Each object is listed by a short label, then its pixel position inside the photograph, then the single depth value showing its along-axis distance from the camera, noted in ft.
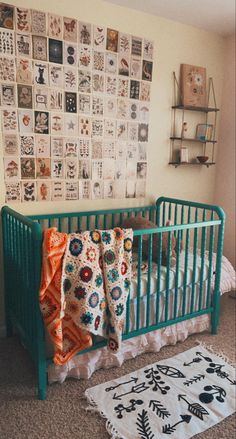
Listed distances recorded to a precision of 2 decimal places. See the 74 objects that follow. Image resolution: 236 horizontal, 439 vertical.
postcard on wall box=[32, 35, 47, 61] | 7.12
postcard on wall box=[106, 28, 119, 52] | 8.06
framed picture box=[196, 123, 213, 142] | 10.02
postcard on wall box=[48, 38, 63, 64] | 7.32
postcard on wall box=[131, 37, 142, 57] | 8.46
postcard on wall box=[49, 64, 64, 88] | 7.43
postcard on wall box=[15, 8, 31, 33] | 6.84
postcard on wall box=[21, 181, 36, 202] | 7.49
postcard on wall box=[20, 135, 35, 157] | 7.32
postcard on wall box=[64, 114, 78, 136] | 7.80
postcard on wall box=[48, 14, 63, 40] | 7.22
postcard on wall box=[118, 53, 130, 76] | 8.34
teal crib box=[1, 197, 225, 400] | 5.60
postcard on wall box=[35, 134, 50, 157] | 7.51
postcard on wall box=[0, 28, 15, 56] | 6.75
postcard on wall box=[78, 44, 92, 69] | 7.73
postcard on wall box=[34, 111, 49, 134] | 7.41
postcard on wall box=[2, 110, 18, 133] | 7.04
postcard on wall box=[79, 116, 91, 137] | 8.01
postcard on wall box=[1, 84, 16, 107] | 6.94
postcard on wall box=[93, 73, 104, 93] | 8.02
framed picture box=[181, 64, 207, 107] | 9.44
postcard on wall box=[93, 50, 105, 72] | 7.94
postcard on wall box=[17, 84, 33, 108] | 7.11
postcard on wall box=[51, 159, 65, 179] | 7.82
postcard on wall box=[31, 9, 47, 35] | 7.00
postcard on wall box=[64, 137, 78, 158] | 7.89
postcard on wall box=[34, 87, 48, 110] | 7.32
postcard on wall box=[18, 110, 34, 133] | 7.21
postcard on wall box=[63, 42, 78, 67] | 7.53
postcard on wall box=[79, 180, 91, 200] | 8.30
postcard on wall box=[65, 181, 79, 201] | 8.11
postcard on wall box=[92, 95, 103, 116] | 8.12
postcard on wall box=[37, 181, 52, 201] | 7.71
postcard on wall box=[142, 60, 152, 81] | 8.77
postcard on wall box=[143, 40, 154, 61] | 8.67
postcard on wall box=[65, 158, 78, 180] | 8.00
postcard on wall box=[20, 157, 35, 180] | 7.41
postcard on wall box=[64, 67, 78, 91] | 7.62
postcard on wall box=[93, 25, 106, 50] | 7.84
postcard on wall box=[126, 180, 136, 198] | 9.12
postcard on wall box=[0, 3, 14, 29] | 6.66
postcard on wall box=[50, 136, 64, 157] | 7.72
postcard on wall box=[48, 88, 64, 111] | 7.50
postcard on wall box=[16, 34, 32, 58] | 6.95
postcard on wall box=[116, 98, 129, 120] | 8.53
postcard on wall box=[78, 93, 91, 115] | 7.91
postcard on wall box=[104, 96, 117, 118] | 8.31
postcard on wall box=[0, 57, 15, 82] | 6.84
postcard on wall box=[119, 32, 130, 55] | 8.26
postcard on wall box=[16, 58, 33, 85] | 7.02
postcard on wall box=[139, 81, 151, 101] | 8.84
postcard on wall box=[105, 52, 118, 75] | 8.13
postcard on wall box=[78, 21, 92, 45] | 7.64
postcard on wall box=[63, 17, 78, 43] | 7.42
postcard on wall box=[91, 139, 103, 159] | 8.30
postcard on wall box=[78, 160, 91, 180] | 8.20
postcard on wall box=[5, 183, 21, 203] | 7.31
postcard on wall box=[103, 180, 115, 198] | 8.71
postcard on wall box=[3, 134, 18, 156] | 7.12
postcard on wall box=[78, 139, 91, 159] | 8.10
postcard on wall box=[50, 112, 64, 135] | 7.62
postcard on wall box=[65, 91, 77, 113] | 7.71
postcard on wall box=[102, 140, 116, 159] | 8.50
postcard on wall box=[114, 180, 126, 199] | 8.91
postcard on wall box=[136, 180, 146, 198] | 9.32
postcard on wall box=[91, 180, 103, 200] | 8.50
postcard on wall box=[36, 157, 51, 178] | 7.61
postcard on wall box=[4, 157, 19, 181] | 7.22
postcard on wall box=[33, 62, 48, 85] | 7.23
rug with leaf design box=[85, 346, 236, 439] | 5.15
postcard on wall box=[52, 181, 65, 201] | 7.91
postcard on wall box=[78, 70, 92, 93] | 7.82
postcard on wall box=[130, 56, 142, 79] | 8.54
